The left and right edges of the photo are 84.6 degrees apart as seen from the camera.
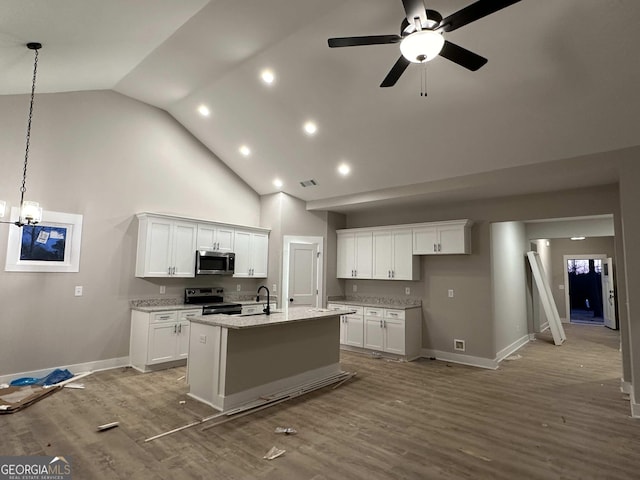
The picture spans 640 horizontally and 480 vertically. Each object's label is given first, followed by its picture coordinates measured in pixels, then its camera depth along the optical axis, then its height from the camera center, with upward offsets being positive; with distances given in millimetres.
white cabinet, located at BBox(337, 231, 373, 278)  6898 +363
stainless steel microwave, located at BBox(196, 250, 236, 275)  5844 +135
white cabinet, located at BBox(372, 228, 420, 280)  6344 +309
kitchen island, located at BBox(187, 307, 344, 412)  3666 -975
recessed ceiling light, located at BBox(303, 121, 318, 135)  5045 +2091
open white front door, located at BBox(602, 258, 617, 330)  9381 -517
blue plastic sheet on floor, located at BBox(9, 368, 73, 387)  4277 -1392
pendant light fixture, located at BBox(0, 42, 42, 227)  3443 +585
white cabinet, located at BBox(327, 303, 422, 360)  5926 -1007
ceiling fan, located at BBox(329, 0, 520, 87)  2213 +1644
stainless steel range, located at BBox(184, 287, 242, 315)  5756 -531
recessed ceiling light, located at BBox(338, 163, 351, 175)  5712 +1704
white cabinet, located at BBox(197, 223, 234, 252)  5992 +574
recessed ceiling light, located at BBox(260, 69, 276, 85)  4486 +2508
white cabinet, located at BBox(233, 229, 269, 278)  6555 +349
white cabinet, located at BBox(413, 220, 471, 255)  5746 +612
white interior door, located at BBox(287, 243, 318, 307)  6934 -45
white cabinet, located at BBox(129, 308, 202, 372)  5023 -1006
